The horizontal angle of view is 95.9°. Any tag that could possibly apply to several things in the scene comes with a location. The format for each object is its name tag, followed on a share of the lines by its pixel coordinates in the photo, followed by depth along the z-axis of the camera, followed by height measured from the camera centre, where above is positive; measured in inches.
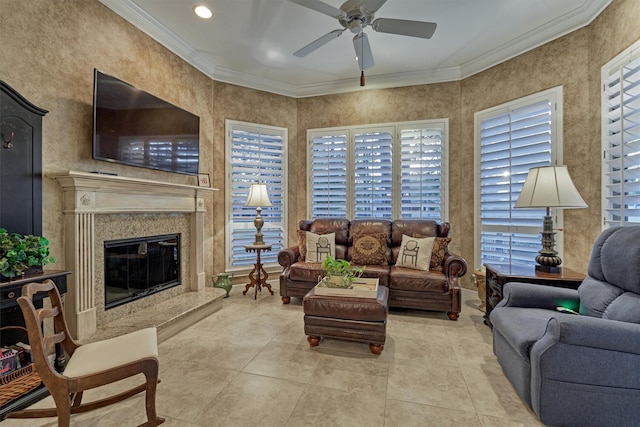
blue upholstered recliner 59.2 -31.8
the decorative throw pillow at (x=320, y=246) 156.3 -19.6
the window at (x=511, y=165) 128.4 +21.6
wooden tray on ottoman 100.4 -28.7
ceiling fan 91.7 +64.7
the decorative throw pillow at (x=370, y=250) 150.6 -20.8
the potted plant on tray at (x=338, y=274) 106.7 -24.0
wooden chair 54.5 -32.7
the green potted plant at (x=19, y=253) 70.2 -10.8
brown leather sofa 128.3 -28.9
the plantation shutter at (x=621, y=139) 92.7 +24.6
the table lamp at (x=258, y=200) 158.9 +5.7
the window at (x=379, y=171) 170.9 +24.5
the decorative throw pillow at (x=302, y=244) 160.7 -19.2
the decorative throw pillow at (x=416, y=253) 140.3 -21.4
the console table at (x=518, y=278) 99.7 -24.1
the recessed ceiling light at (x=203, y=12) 115.4 +81.0
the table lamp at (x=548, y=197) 102.0 +4.8
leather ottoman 95.8 -37.0
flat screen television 101.7 +33.4
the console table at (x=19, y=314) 68.6 -29.3
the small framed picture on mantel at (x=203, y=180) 158.2 +16.9
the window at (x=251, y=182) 174.1 +17.3
